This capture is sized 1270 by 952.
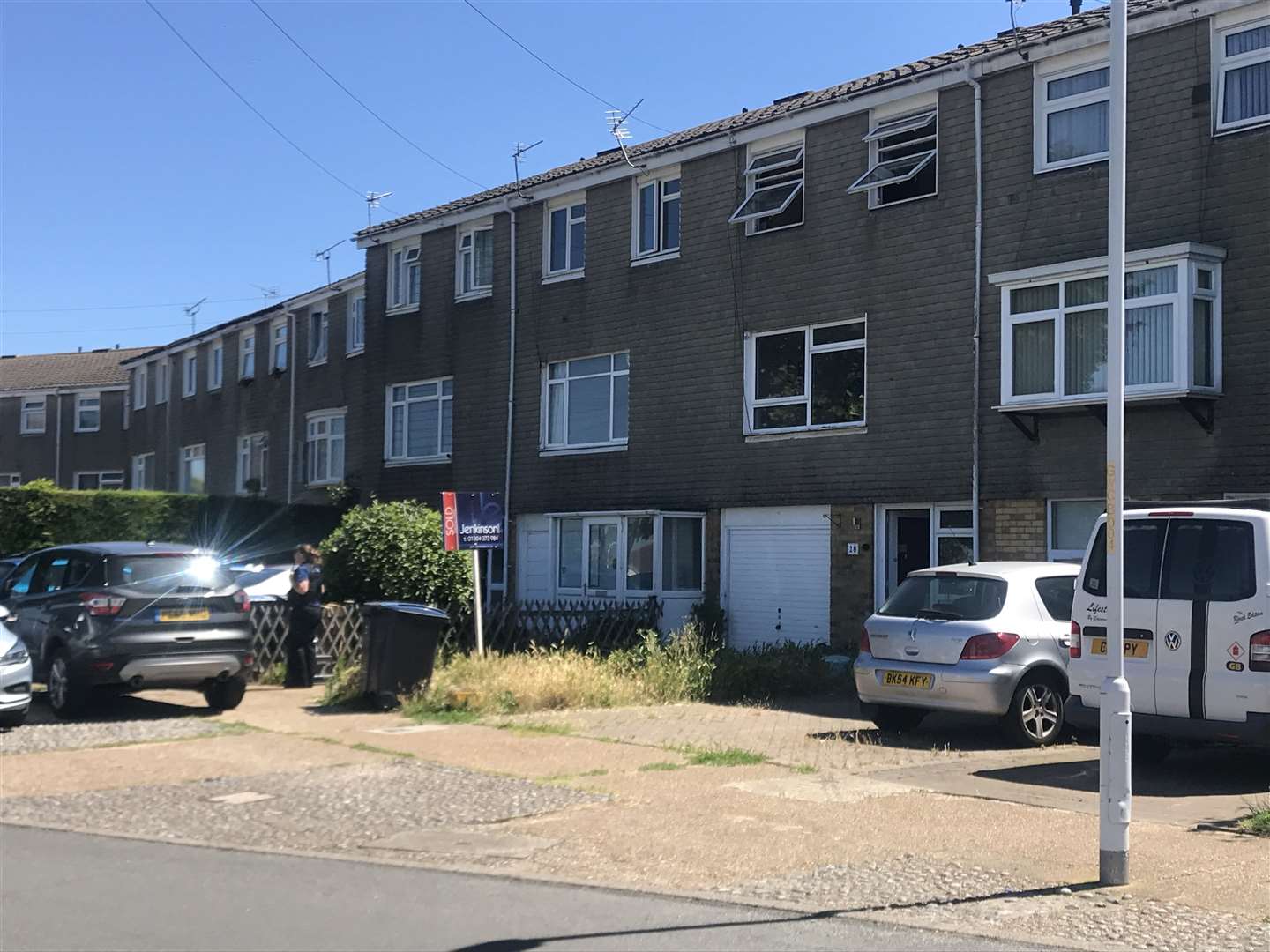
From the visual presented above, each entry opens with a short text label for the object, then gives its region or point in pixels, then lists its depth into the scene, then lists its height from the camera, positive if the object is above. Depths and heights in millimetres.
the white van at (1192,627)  9984 -690
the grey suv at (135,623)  13383 -998
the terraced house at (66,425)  48156 +3357
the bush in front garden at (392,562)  18281 -488
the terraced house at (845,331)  15734 +2807
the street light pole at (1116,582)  7039 -248
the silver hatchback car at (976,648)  12055 -1020
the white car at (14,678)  12742 -1435
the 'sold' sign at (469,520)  16500 +68
